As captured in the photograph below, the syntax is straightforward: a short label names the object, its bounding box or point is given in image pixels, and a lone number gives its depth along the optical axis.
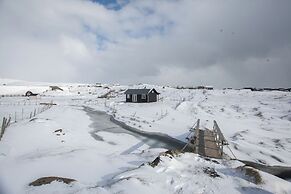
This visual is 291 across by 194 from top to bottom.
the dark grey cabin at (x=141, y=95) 54.91
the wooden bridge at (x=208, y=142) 15.54
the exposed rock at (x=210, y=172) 9.26
